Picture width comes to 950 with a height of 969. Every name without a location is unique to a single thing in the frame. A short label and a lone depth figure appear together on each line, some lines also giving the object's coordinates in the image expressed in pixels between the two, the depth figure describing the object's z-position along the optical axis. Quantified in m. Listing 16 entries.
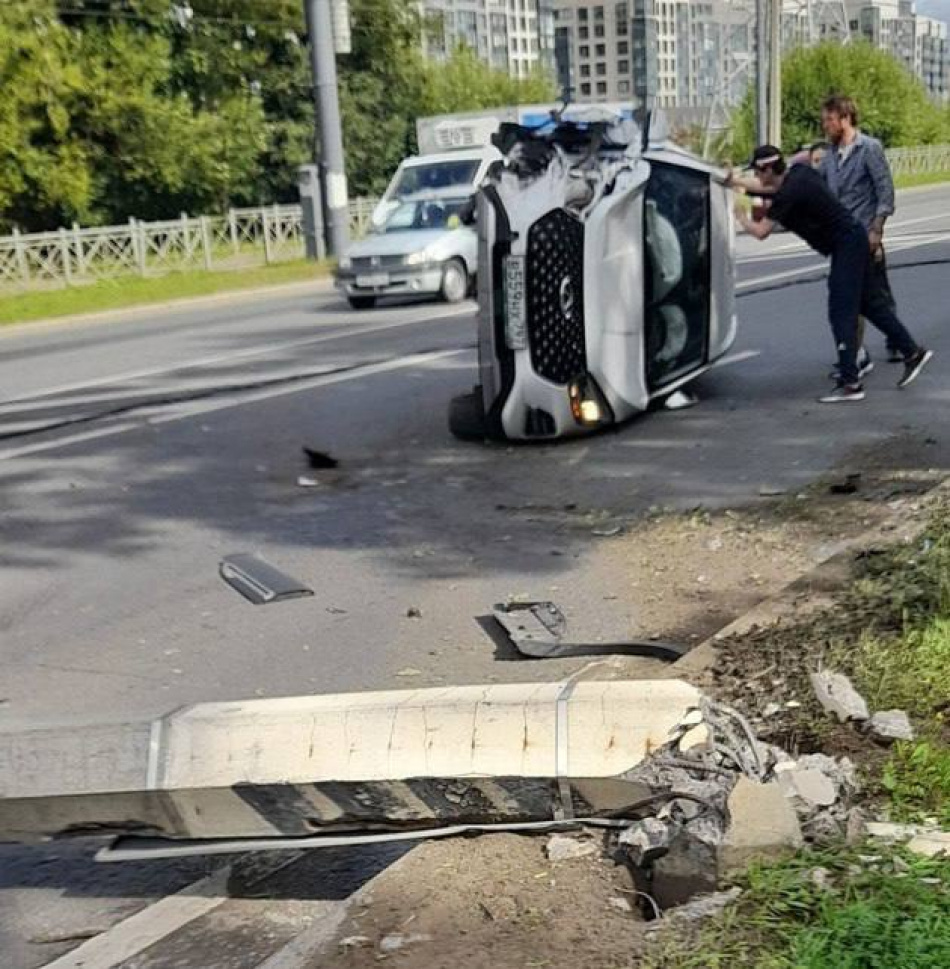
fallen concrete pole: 3.76
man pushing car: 9.35
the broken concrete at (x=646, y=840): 3.39
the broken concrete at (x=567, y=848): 3.56
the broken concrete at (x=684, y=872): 3.26
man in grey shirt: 10.01
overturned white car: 8.72
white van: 22.50
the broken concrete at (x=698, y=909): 3.11
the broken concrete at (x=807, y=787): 3.45
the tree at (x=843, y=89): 67.56
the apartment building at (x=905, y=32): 151.00
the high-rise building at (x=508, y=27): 112.06
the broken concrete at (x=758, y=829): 3.25
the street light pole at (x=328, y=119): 29.27
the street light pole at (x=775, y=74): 45.81
